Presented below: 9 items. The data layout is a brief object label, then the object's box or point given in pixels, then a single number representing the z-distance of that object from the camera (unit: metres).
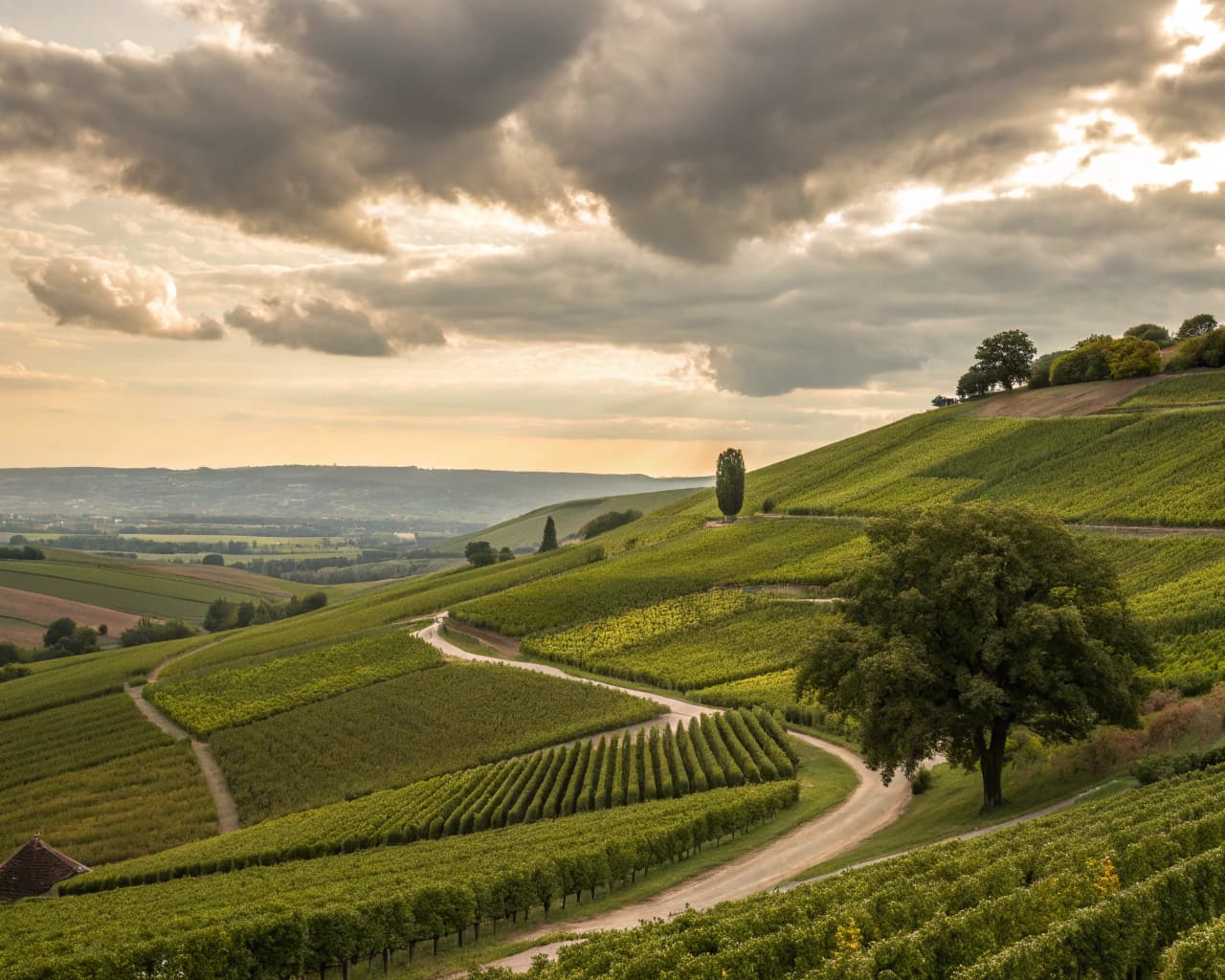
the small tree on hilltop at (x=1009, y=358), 137.50
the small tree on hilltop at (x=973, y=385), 140.50
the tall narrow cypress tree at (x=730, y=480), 119.62
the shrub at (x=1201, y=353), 104.75
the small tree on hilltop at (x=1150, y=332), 146.50
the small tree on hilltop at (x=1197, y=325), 135.75
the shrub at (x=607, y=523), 169.00
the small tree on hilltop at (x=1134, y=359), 110.25
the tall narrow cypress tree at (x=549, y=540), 158.88
